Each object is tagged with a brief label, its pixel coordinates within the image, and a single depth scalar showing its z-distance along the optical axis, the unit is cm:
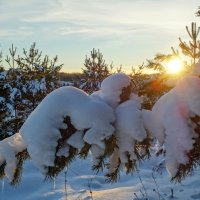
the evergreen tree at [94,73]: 1365
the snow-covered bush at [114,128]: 142
